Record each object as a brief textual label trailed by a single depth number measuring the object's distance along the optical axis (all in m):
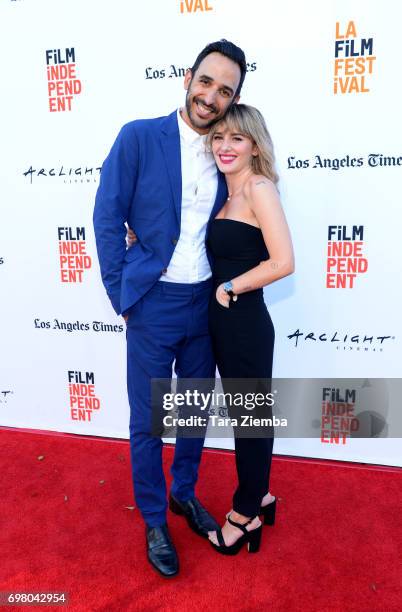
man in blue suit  1.96
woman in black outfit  1.86
